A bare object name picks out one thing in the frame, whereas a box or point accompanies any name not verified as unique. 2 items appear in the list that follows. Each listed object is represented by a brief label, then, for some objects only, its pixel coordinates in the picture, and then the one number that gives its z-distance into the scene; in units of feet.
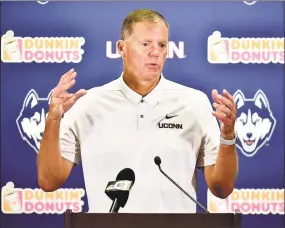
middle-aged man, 23.43
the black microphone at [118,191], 15.47
